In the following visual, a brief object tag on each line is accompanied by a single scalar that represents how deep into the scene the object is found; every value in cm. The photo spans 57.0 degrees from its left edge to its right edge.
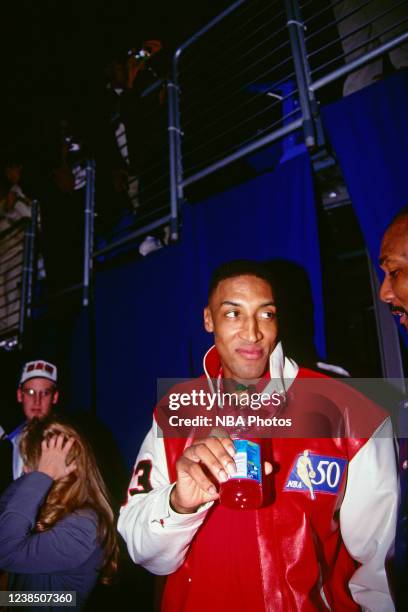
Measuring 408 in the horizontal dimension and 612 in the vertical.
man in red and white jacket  124
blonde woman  189
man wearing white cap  348
